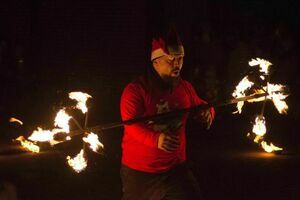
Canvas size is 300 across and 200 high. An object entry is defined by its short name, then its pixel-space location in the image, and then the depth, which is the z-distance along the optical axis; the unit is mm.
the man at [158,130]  7721
